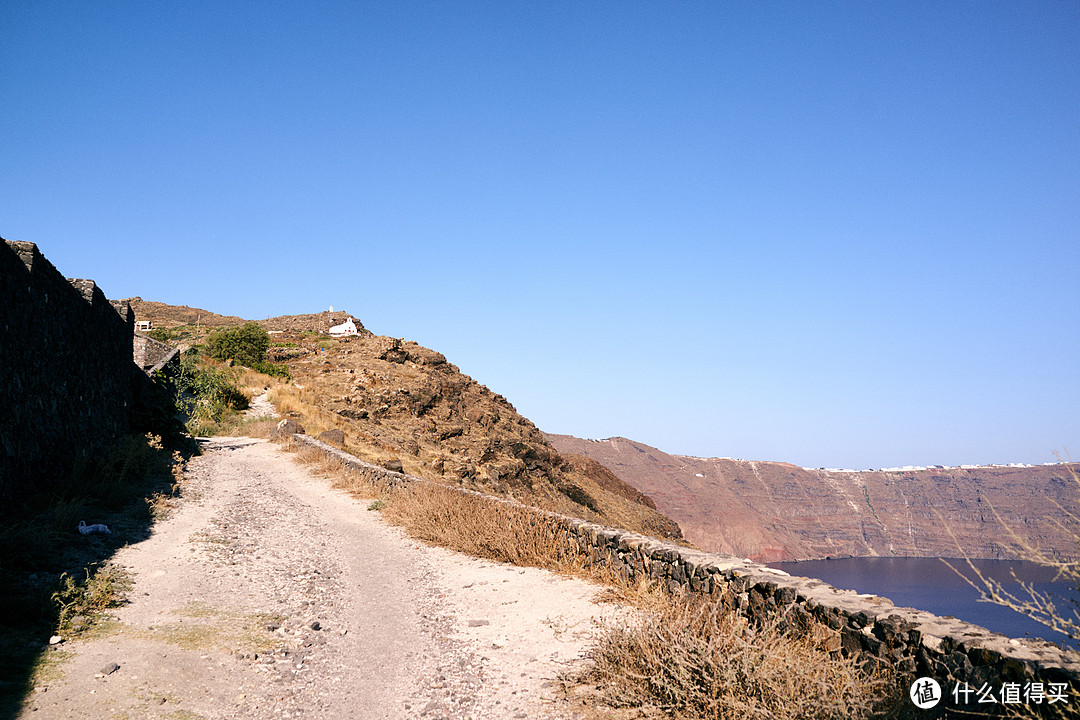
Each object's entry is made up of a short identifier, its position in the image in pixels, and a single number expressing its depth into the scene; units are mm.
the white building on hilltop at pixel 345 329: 56844
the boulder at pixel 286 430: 21812
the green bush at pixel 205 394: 22781
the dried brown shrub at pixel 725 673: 3695
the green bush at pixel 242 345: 35188
